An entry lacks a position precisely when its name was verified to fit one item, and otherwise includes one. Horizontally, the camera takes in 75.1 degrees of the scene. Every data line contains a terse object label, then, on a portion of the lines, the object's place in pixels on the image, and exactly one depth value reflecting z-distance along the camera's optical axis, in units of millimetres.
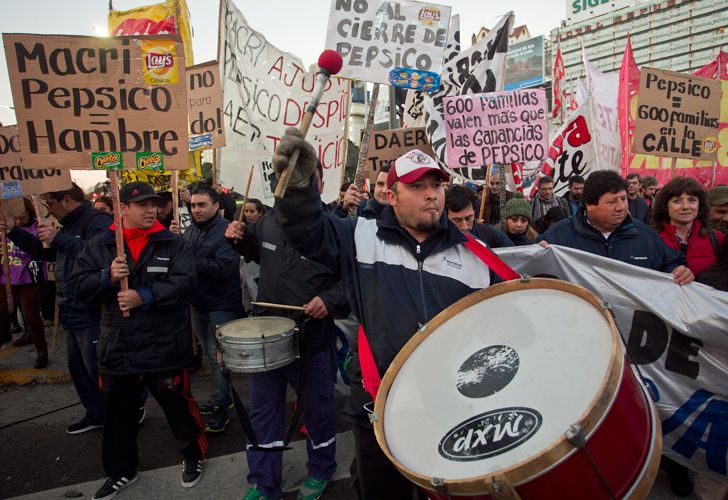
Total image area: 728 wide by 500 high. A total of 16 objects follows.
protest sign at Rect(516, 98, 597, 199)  7242
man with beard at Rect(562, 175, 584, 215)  7035
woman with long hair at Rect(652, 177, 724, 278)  3279
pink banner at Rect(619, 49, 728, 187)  8405
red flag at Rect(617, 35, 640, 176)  8180
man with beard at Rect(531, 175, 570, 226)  7176
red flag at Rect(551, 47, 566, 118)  11442
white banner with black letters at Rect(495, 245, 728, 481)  2455
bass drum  1265
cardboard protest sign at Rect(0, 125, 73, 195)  4180
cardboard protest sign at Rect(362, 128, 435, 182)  6203
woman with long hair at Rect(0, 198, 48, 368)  5504
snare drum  2814
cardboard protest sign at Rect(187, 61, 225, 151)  5379
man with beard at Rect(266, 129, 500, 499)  2090
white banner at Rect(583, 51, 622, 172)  7863
